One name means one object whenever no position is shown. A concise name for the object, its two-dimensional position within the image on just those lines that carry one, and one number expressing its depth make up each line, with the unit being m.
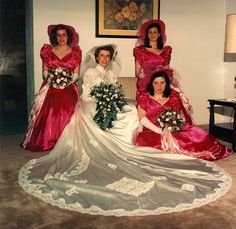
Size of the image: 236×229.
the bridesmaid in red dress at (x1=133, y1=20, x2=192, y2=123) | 5.49
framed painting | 5.62
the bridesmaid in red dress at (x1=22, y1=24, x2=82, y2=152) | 4.87
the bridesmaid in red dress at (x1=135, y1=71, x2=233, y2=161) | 4.38
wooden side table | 4.96
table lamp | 5.11
